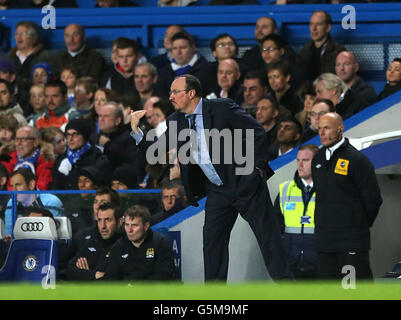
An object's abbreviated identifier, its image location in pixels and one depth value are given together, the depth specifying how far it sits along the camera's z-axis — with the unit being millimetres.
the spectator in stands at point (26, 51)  12711
